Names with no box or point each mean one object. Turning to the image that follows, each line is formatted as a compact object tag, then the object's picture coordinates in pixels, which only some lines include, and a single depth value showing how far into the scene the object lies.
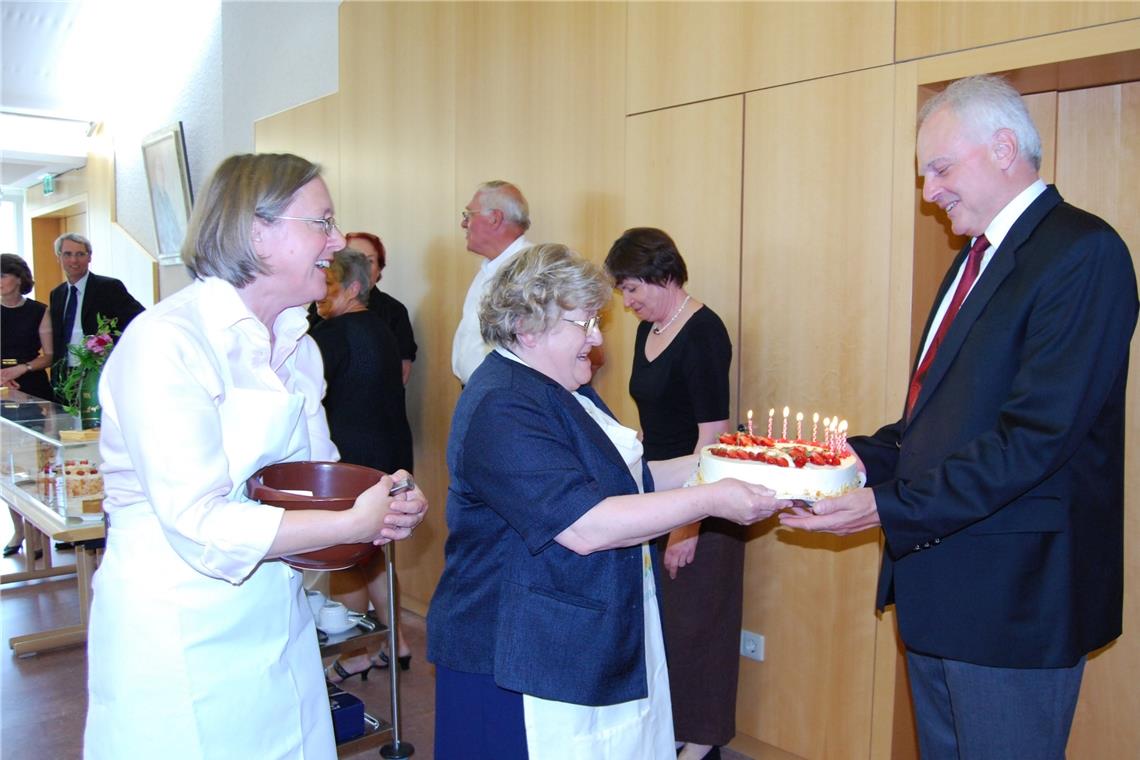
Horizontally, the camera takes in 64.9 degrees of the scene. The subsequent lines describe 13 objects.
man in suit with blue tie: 6.32
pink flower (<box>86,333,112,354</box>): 4.14
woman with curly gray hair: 1.62
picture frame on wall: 7.76
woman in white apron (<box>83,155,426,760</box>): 1.40
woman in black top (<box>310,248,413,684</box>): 3.58
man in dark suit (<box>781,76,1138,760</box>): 1.70
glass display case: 3.31
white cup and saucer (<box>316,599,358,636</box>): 3.08
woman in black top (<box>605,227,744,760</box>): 2.94
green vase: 4.20
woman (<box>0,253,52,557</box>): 6.27
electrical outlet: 3.19
